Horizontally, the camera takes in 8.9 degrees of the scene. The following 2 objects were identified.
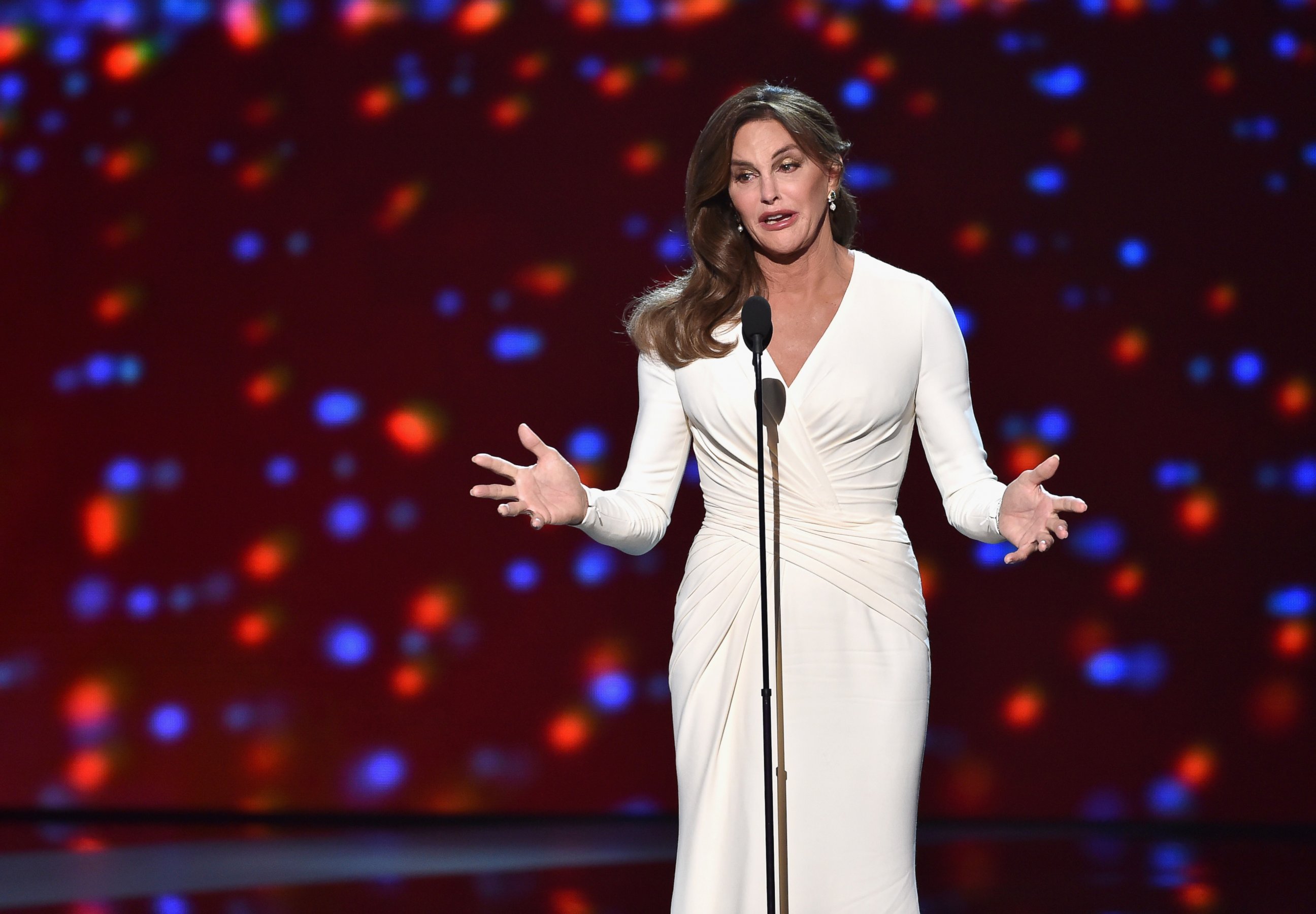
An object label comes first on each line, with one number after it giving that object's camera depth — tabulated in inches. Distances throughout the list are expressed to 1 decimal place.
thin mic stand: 449.1
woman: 455.8
